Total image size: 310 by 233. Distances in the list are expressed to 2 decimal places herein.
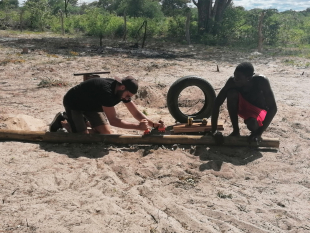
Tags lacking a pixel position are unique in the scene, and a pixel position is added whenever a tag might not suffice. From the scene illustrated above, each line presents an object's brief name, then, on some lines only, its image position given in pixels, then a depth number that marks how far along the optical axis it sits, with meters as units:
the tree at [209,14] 23.61
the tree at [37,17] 29.88
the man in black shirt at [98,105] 4.57
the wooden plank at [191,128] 5.26
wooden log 4.98
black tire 5.70
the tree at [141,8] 32.34
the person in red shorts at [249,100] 4.75
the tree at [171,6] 34.59
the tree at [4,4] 37.28
